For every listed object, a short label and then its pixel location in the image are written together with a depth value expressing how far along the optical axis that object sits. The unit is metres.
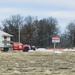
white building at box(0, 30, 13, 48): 111.18
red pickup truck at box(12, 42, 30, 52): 66.87
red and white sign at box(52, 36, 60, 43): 18.88
